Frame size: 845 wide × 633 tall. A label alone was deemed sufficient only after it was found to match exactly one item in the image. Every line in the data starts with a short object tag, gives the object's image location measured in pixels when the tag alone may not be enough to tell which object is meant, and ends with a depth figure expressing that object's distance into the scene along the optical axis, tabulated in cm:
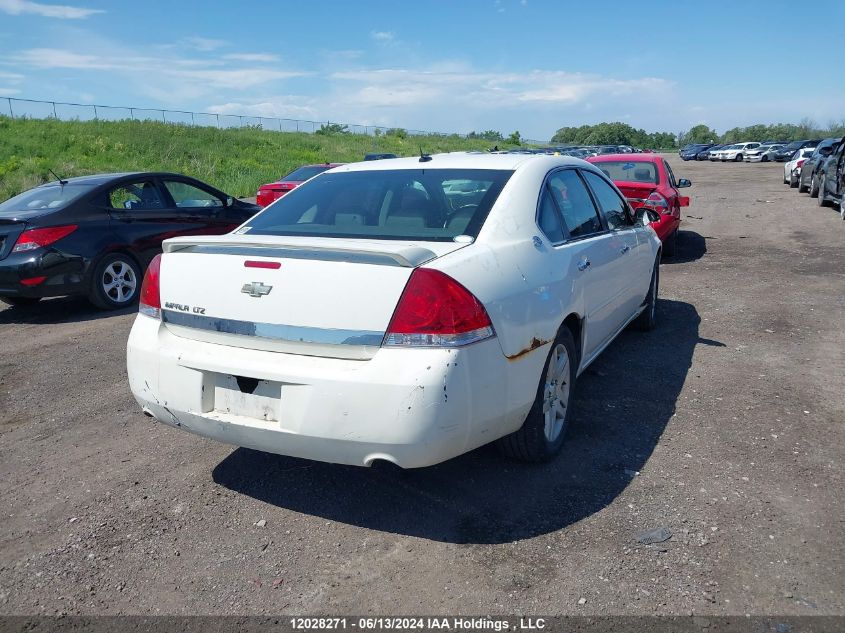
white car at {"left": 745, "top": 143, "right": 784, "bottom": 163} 5191
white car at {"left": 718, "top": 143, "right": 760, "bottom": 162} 5460
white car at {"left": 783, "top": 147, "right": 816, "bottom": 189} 2272
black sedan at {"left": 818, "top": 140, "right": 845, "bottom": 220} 1528
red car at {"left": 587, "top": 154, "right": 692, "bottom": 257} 1000
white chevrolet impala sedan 291
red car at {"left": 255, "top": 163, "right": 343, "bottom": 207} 1498
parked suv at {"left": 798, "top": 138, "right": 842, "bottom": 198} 1711
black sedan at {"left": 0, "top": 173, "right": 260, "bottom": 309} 732
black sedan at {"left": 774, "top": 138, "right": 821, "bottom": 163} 4988
